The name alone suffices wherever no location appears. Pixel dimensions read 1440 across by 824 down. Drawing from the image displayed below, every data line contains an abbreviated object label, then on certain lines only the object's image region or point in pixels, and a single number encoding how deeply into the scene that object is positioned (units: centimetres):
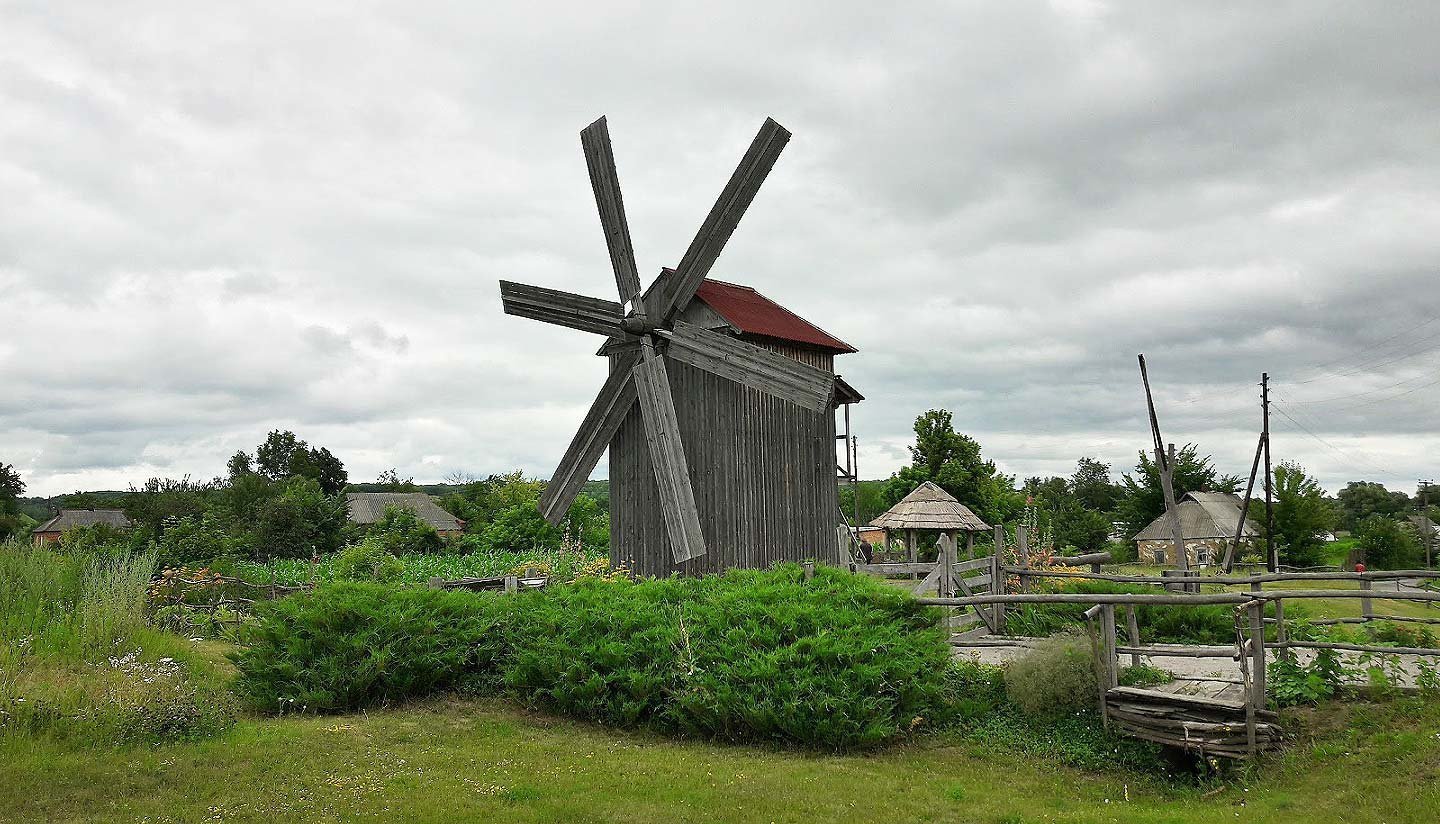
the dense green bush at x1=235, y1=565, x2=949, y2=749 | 862
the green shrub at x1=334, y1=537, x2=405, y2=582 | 1888
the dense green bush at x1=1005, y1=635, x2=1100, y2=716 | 869
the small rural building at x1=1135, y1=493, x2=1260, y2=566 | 4166
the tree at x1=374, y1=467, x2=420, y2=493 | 7481
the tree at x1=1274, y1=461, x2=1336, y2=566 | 3544
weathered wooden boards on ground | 757
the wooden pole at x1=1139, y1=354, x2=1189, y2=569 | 2747
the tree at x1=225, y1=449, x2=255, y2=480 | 7606
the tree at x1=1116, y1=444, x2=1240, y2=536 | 4294
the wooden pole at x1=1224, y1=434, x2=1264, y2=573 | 3001
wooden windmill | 1342
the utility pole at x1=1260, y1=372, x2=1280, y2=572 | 2995
